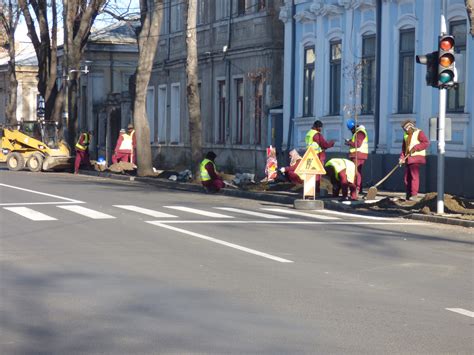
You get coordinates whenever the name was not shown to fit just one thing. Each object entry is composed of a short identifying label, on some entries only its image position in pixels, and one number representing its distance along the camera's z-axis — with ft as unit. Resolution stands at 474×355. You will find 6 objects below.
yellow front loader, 137.69
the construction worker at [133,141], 130.00
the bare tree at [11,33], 173.17
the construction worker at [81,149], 133.69
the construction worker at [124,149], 130.52
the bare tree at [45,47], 149.79
